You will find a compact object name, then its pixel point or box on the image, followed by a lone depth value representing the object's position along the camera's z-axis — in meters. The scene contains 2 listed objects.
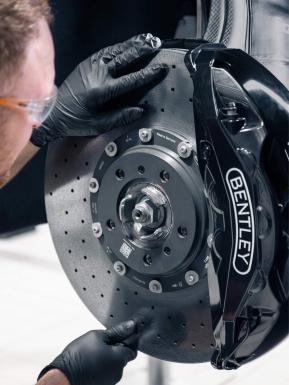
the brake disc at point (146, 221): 1.21
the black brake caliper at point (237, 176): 1.10
